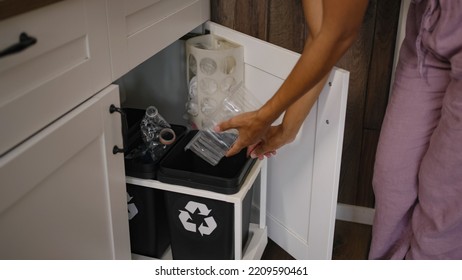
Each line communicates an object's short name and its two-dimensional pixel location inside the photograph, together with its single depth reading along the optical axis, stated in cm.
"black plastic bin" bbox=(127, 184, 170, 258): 150
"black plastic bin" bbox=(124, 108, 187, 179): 146
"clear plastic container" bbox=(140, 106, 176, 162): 154
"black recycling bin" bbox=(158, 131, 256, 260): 142
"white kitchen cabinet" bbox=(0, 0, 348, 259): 93
